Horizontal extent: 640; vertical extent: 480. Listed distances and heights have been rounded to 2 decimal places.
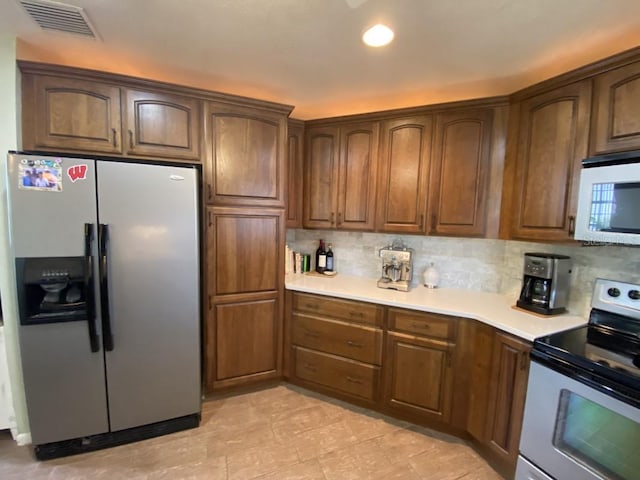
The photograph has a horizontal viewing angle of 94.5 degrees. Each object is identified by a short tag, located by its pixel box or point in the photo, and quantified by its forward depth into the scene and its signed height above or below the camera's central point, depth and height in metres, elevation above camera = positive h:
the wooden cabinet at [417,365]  1.71 -1.01
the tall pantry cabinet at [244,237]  2.17 -0.17
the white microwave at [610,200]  1.38 +0.13
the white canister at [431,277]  2.51 -0.48
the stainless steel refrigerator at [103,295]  1.64 -0.51
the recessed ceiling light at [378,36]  1.53 +0.98
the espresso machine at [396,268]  2.41 -0.40
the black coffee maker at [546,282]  1.82 -0.37
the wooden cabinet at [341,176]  2.46 +0.36
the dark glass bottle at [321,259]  2.87 -0.41
